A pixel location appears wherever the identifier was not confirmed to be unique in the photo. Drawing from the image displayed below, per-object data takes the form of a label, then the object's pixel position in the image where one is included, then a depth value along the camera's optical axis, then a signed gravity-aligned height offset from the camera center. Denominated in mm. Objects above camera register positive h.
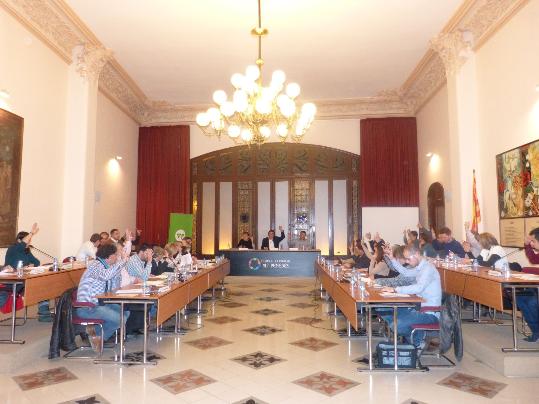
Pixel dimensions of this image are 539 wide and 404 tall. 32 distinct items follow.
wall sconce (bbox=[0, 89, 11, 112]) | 5606 +1767
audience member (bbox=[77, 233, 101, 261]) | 6755 -261
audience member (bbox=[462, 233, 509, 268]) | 5316 -231
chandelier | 5363 +1627
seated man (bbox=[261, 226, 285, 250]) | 10461 -238
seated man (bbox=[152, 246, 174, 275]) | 6039 -444
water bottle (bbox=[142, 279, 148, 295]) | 4142 -562
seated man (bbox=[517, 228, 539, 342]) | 4160 -761
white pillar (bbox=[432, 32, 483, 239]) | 7121 +1946
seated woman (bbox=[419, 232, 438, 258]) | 6824 -226
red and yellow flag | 6825 +276
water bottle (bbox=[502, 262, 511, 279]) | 4204 -412
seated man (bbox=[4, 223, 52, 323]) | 5332 -309
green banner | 10844 +145
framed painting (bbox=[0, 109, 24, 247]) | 5633 +818
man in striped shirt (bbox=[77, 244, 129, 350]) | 4152 -572
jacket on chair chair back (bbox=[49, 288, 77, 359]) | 4020 -902
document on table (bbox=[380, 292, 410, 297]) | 3976 -592
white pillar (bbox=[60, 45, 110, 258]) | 7434 +1450
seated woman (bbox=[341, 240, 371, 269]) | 6730 -483
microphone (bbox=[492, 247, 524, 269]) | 5102 -348
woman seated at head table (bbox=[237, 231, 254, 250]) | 10570 -260
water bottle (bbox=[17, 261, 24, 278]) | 4468 -419
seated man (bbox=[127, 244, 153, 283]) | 5035 -441
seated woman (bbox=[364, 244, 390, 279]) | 5555 -466
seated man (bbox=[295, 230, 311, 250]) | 10617 -264
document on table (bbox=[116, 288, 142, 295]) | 4129 -585
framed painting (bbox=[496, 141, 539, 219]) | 5449 +677
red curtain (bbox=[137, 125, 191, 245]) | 11164 +1399
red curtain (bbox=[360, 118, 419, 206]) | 10664 +1727
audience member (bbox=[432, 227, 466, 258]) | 6930 -230
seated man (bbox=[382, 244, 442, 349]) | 3910 -622
